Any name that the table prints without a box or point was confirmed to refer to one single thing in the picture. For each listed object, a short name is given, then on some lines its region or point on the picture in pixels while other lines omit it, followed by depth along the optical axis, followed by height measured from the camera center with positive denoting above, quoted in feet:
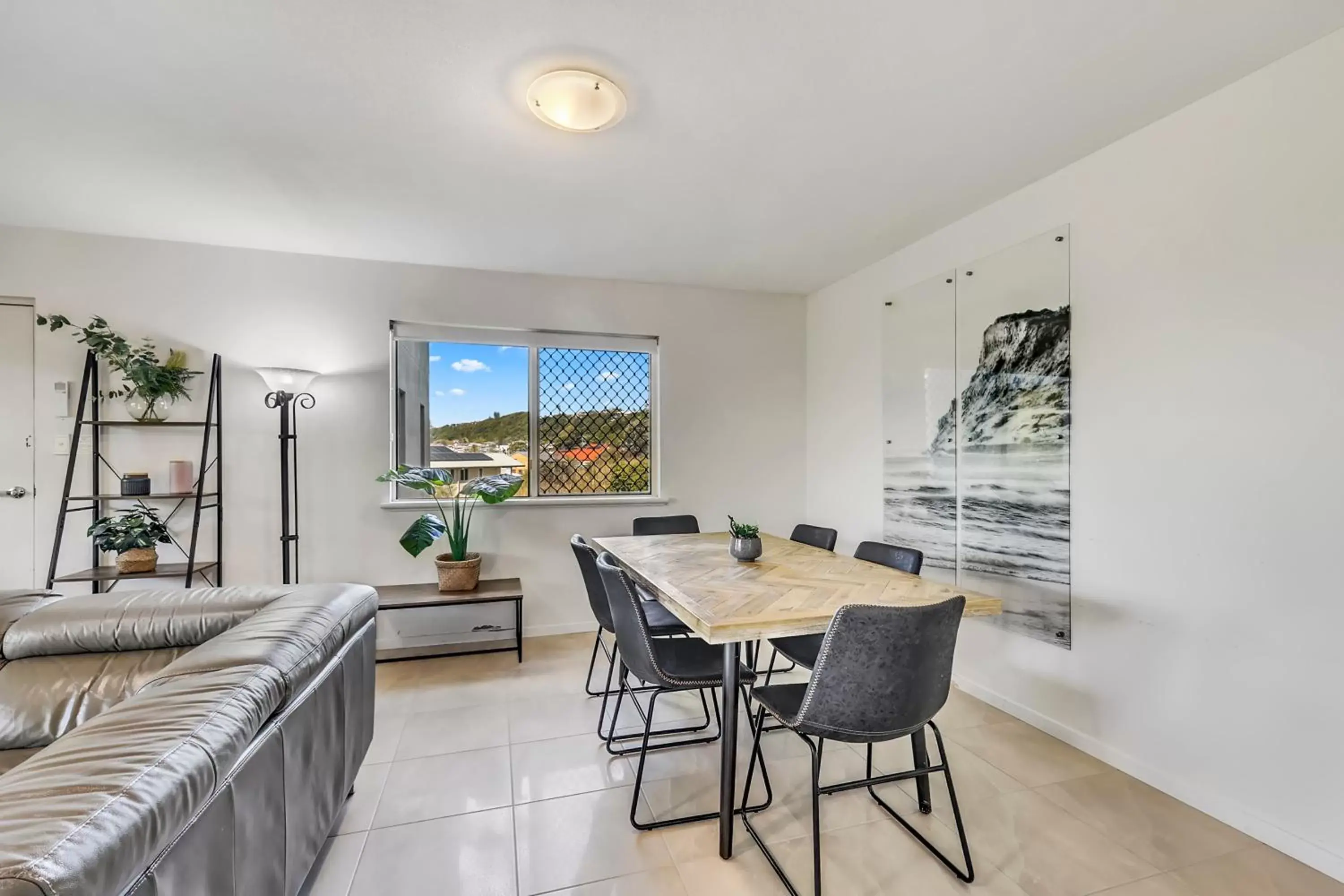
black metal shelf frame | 9.91 -0.73
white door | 10.19 +0.05
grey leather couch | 2.51 -1.74
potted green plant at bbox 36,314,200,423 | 9.93 +1.46
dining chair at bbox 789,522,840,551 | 9.71 -1.46
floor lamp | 10.45 +0.30
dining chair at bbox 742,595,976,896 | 4.86 -1.96
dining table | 5.18 -1.49
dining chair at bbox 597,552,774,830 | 6.16 -2.41
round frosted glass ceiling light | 5.96 +3.78
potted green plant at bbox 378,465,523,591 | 10.87 -1.34
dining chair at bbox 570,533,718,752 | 7.83 -2.32
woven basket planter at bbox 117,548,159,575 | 9.96 -1.89
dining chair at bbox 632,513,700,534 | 11.16 -1.42
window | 12.34 +1.03
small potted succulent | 7.85 -1.23
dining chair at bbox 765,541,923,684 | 7.30 -1.55
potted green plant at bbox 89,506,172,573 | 9.71 -1.45
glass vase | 10.34 +0.79
